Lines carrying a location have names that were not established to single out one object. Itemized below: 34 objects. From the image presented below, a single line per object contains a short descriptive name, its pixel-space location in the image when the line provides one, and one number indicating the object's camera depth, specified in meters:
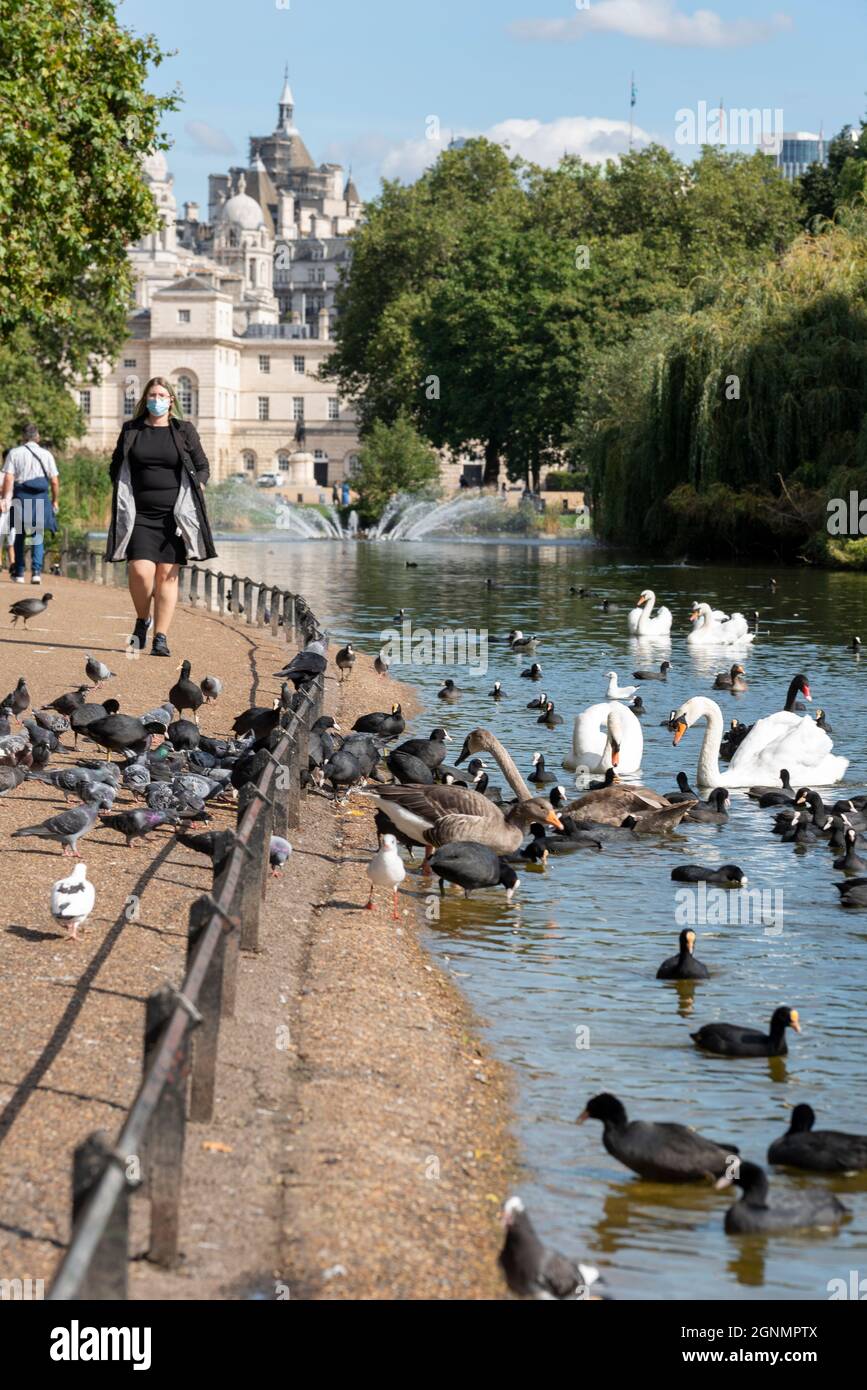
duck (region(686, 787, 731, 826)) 15.14
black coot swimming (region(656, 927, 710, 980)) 10.05
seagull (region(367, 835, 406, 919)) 11.01
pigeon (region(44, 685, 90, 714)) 15.23
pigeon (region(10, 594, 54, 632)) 23.46
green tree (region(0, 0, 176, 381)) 25.95
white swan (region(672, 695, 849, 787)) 16.55
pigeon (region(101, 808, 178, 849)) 11.39
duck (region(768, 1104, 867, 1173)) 7.36
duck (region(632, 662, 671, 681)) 24.92
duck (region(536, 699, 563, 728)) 20.33
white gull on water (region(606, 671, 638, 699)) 21.64
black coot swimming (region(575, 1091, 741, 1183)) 7.18
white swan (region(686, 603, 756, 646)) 28.69
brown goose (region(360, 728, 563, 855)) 12.37
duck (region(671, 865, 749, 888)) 12.50
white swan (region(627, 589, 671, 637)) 30.47
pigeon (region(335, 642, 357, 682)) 23.00
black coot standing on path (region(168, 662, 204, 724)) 16.12
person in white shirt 27.12
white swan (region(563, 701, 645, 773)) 17.00
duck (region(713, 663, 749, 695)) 23.66
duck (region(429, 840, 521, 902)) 11.59
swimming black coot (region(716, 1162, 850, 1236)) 6.84
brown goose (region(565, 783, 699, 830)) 14.49
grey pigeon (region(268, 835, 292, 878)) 11.07
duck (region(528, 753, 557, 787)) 16.55
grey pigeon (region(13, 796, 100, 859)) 10.74
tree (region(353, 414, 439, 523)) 83.94
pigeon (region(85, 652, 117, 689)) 17.41
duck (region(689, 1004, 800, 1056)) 8.77
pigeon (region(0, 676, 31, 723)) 15.44
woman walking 17.44
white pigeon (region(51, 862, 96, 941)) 8.79
